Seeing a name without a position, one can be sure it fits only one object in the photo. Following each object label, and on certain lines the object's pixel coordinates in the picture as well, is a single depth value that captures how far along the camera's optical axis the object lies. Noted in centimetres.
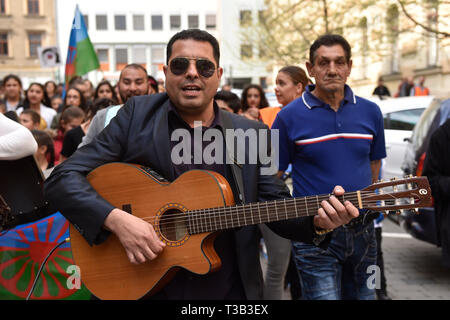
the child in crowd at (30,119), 686
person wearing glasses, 261
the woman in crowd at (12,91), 833
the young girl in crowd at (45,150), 543
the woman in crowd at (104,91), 826
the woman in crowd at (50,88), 1277
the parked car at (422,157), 611
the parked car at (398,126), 893
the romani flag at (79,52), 934
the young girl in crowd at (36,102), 885
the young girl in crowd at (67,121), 677
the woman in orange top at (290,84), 475
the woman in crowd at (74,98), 853
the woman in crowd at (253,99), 736
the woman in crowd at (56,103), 1070
